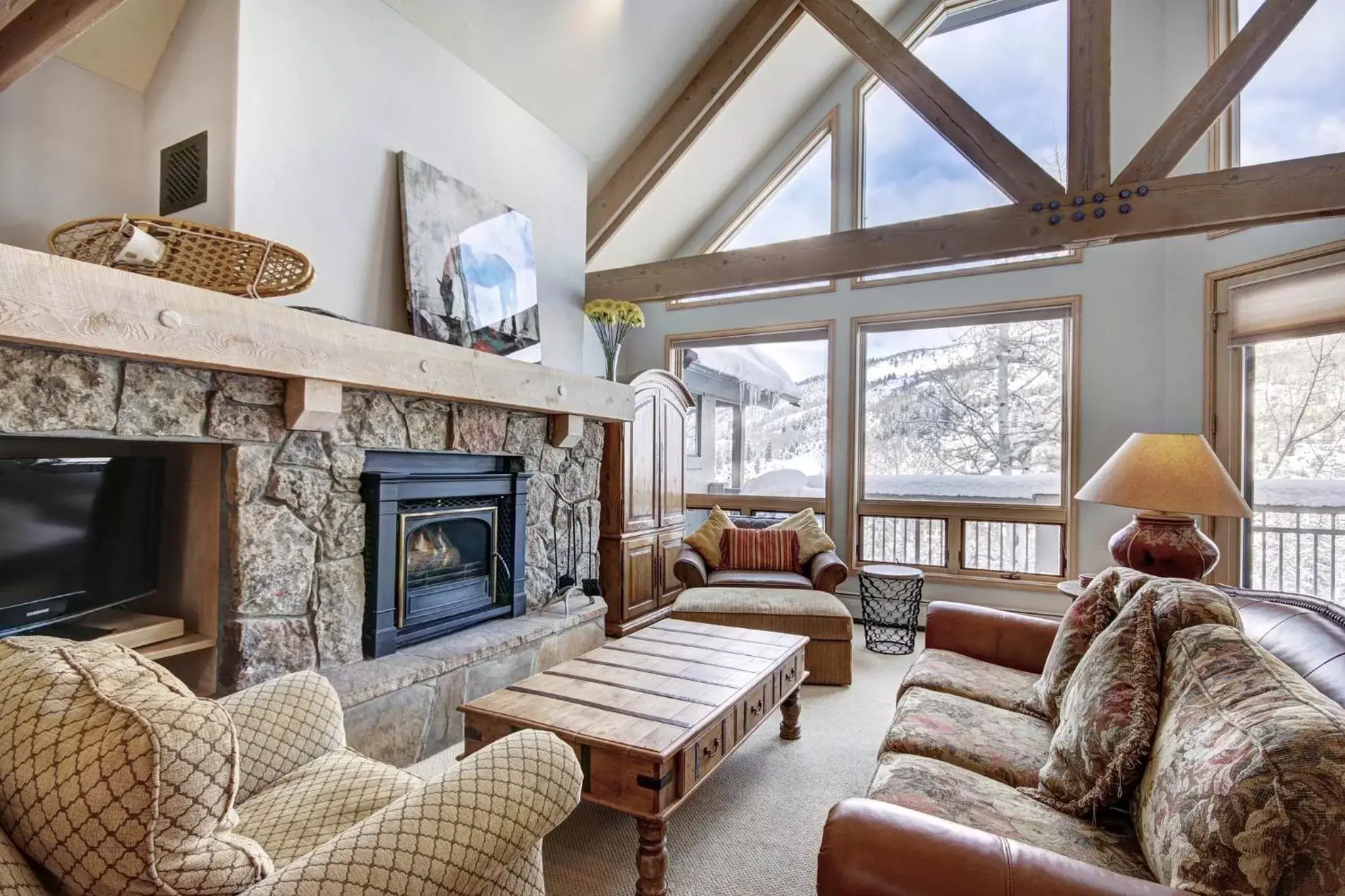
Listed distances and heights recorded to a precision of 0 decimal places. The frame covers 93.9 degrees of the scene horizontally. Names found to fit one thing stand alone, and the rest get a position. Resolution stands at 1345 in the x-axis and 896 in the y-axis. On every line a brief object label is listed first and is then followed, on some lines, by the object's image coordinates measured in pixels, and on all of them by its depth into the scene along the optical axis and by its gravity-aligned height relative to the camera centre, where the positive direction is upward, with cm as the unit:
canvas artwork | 282 +89
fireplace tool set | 371 -73
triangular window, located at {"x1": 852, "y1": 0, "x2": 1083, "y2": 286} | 452 +257
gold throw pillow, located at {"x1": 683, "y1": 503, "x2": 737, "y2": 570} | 445 -63
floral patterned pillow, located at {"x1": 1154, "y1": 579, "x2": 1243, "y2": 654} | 149 -37
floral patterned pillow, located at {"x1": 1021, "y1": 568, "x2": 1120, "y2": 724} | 197 -58
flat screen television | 182 -29
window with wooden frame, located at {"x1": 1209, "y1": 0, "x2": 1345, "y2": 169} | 326 +197
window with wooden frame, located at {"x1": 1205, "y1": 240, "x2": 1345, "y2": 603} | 319 +24
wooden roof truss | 291 +133
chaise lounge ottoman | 354 -96
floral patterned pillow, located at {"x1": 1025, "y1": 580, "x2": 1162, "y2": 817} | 137 -61
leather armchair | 401 -84
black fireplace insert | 260 -46
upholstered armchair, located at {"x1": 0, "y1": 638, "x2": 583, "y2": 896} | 78 -52
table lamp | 244 -16
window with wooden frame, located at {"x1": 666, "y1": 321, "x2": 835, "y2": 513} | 535 +32
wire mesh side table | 426 -110
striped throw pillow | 440 -70
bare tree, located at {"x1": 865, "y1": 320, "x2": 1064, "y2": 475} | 463 +38
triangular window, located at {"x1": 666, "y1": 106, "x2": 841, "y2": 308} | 520 +210
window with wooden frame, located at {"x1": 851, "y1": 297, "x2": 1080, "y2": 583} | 459 +10
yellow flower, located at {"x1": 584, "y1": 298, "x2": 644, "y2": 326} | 405 +89
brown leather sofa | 99 -67
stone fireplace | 179 -22
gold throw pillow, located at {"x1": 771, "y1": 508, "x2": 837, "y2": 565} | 442 -59
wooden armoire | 430 -40
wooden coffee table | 173 -84
